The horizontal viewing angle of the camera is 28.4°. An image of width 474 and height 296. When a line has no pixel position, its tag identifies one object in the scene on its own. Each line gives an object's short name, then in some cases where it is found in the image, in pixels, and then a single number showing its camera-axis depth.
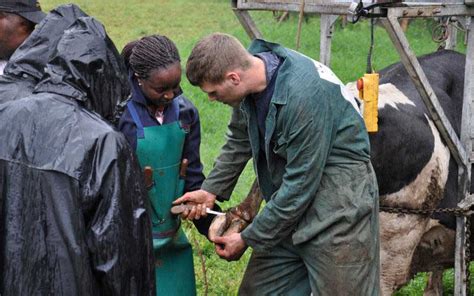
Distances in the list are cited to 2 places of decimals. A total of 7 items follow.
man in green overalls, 3.83
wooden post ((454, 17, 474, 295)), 5.18
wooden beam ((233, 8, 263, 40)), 5.53
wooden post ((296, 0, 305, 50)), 4.88
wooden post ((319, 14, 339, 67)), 6.00
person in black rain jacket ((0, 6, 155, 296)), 2.95
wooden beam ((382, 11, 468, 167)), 4.57
